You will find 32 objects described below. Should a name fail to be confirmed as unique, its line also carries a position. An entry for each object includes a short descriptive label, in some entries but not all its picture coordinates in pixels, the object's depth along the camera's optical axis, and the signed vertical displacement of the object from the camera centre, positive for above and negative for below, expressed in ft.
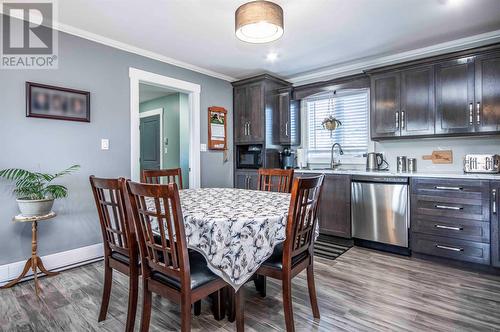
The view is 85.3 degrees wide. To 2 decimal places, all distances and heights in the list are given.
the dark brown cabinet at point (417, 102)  10.34 +2.50
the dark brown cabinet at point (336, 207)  11.36 -1.77
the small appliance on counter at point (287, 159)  14.49 +0.38
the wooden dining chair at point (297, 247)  5.07 -1.67
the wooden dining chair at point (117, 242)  5.25 -1.55
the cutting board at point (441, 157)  10.77 +0.34
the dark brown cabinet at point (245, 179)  14.12 -0.70
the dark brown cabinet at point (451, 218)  8.56 -1.78
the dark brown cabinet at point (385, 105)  11.09 +2.53
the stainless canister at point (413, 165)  11.48 +0.02
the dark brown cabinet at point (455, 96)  9.57 +2.50
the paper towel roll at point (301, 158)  14.85 +0.44
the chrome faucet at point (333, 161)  13.61 +0.24
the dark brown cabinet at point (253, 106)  13.65 +3.12
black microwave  13.96 +0.53
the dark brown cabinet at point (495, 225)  8.30 -1.84
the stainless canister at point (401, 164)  11.62 +0.06
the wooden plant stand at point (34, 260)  7.45 -2.65
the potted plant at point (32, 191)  7.38 -0.69
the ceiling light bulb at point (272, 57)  11.41 +4.72
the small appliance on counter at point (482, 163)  9.48 +0.07
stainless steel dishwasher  10.03 -1.69
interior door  18.66 +1.72
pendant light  6.39 +3.58
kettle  12.23 +0.21
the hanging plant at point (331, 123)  13.69 +2.17
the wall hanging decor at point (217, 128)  13.71 +1.98
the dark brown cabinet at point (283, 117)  14.37 +2.64
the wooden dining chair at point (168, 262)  4.18 -1.65
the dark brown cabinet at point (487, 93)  9.10 +2.44
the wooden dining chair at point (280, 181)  8.70 -0.45
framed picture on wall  8.33 +2.08
